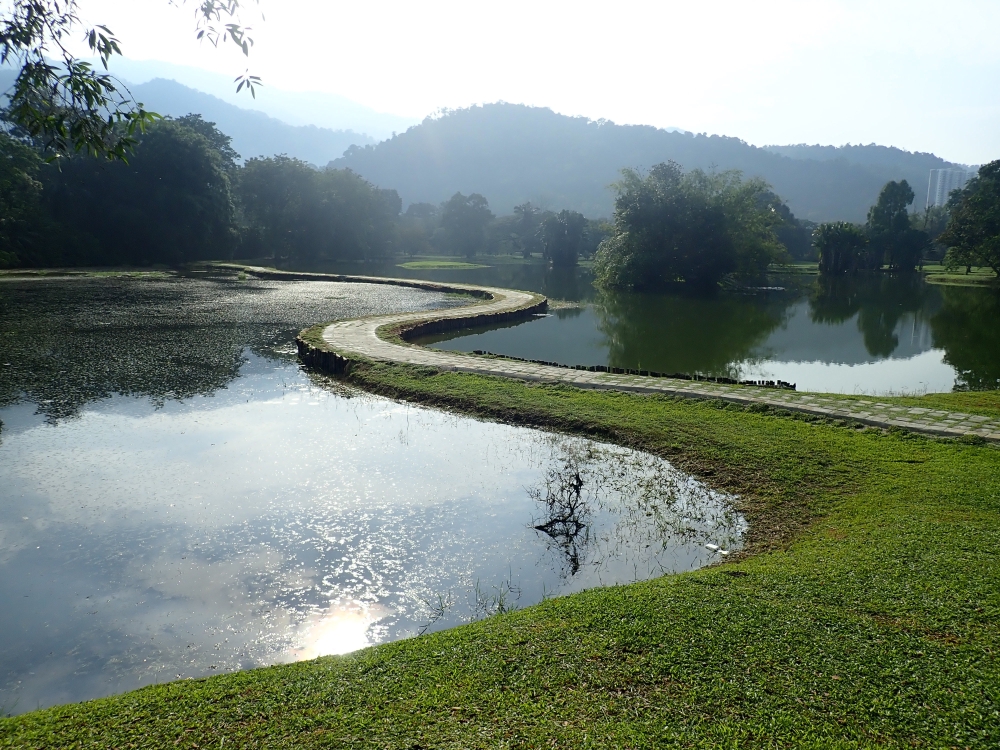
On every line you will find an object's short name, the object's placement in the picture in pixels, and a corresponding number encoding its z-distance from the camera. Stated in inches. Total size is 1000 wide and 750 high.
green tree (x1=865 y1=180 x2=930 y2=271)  2347.4
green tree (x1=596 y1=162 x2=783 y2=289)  1569.9
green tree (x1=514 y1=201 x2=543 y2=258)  3531.0
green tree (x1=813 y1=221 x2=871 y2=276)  2273.6
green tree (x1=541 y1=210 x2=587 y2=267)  2795.3
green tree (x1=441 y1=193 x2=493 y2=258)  3412.9
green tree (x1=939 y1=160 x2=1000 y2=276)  1732.3
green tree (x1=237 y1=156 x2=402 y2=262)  2642.7
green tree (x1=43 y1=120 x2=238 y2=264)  1720.0
